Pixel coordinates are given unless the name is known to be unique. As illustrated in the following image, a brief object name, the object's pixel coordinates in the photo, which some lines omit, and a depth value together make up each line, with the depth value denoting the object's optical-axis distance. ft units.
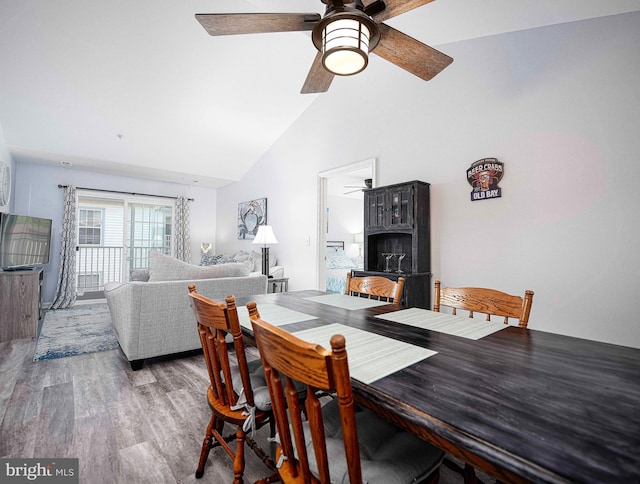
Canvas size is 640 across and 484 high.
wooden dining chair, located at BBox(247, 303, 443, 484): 2.17
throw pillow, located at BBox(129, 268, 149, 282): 11.75
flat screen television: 11.16
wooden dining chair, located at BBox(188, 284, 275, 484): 3.56
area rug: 10.00
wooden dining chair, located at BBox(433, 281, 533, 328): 4.67
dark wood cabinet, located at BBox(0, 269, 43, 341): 10.94
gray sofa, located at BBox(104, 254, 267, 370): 8.33
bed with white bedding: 16.85
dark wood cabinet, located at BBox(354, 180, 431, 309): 9.59
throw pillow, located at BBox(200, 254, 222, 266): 19.30
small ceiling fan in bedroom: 21.45
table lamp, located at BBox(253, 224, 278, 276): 15.43
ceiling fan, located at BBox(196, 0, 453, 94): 4.55
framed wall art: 18.37
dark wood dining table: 1.68
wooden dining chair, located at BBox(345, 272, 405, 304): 6.26
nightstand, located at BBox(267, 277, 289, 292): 15.42
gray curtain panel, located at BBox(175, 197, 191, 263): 21.48
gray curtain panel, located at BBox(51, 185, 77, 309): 17.12
